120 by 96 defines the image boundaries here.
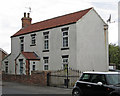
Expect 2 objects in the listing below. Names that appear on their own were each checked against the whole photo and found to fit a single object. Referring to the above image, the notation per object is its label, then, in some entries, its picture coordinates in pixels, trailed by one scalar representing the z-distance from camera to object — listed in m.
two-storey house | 24.97
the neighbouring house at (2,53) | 45.67
